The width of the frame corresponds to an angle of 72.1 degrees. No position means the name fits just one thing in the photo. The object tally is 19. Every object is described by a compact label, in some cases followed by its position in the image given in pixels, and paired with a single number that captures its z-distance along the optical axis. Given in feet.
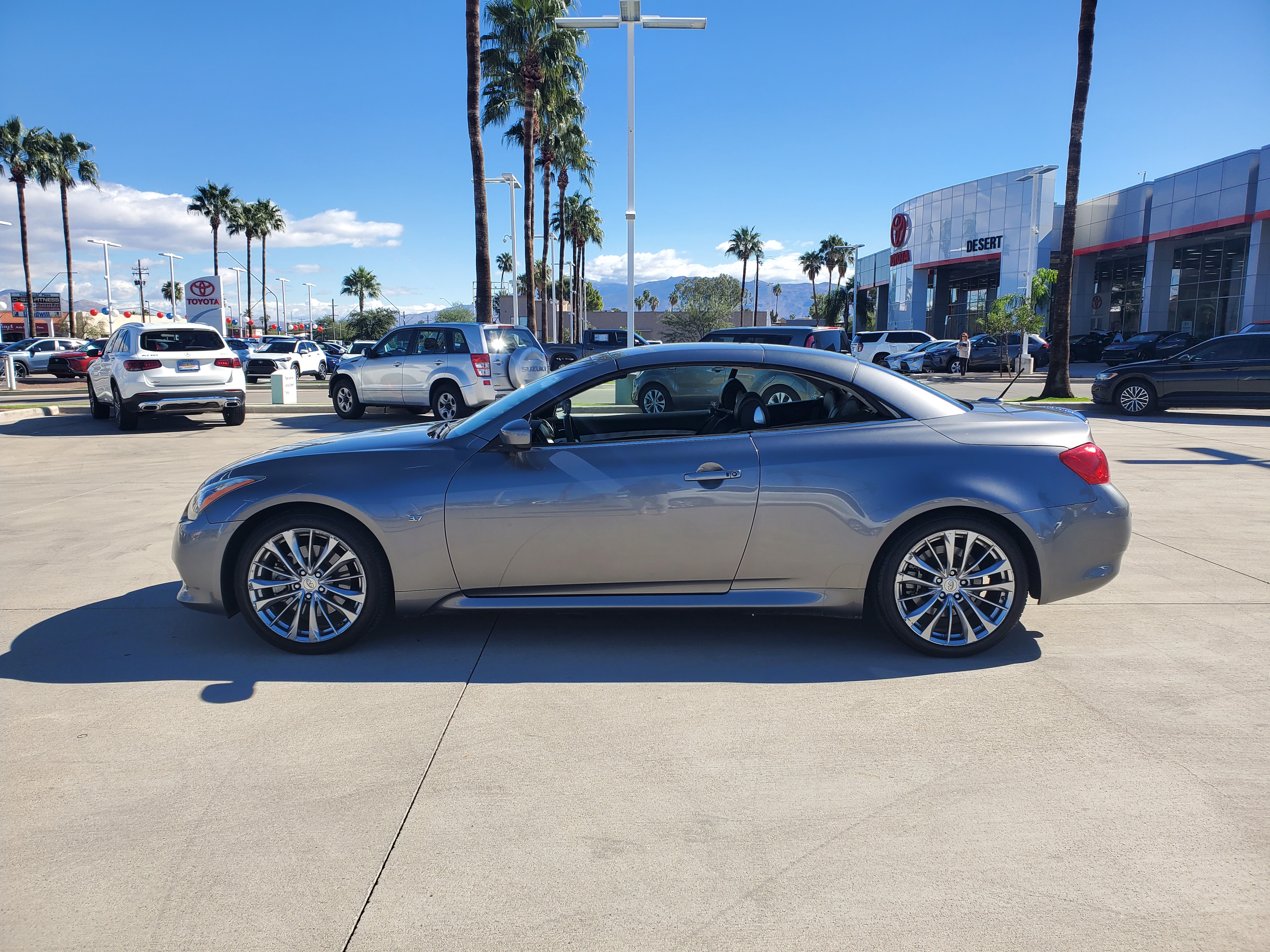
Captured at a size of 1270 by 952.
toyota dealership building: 113.39
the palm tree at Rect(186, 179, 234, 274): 209.15
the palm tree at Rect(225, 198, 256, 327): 216.33
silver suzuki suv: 47.14
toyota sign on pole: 76.02
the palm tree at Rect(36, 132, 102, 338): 164.04
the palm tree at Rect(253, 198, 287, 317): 229.66
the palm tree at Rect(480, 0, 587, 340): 91.71
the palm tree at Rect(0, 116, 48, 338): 158.71
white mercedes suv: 45.83
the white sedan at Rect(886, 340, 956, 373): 110.93
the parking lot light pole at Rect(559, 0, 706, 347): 53.83
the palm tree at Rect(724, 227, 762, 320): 308.81
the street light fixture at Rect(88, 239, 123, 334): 183.01
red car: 104.88
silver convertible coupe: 13.62
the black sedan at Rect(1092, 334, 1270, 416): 51.16
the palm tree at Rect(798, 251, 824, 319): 311.68
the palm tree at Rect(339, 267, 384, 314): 328.49
